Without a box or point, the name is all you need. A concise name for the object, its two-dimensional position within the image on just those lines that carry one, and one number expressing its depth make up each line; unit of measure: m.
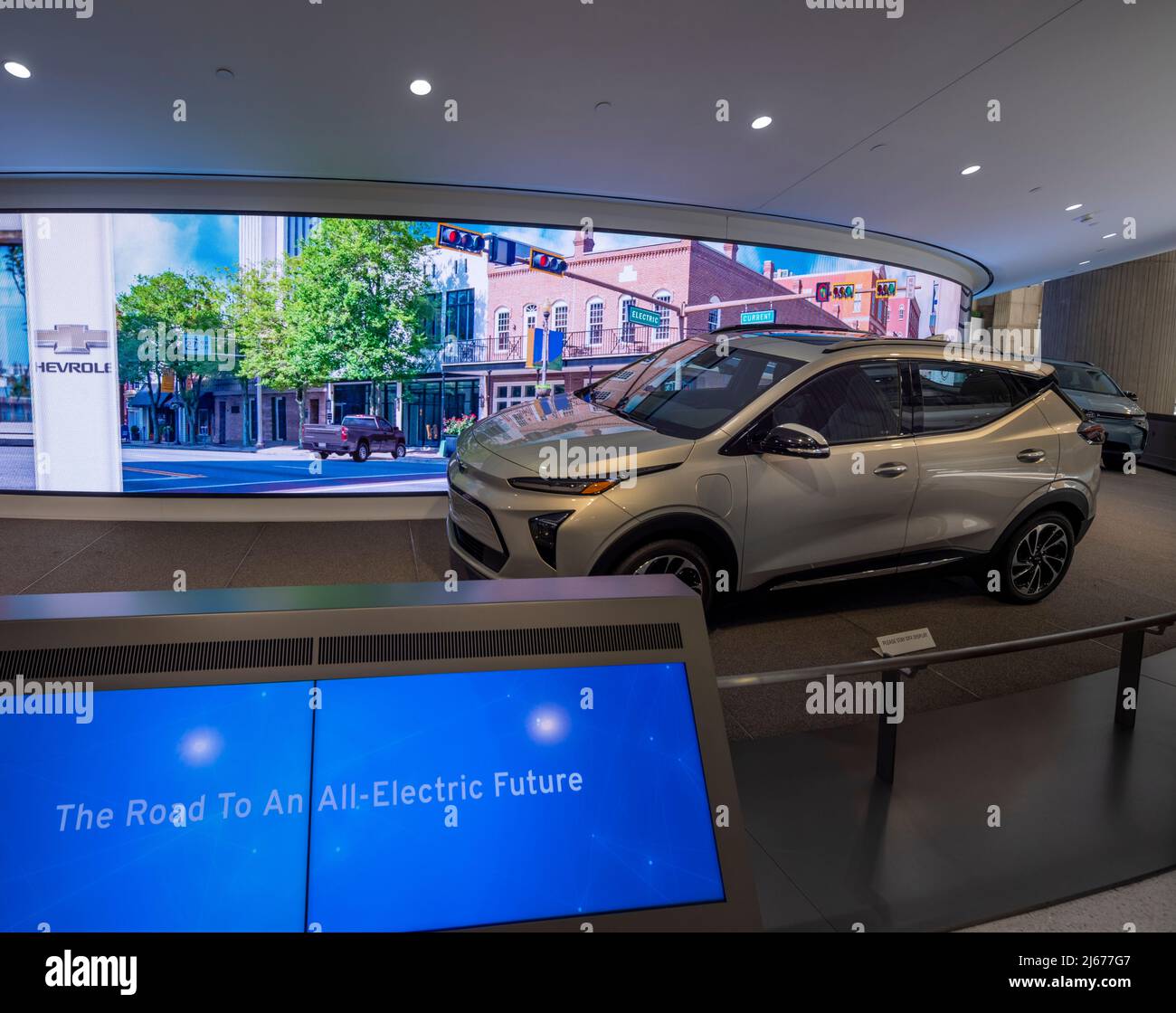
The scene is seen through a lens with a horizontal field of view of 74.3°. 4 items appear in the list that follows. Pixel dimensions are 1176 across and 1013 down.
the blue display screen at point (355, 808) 1.16
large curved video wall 7.43
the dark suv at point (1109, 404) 11.79
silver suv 4.09
